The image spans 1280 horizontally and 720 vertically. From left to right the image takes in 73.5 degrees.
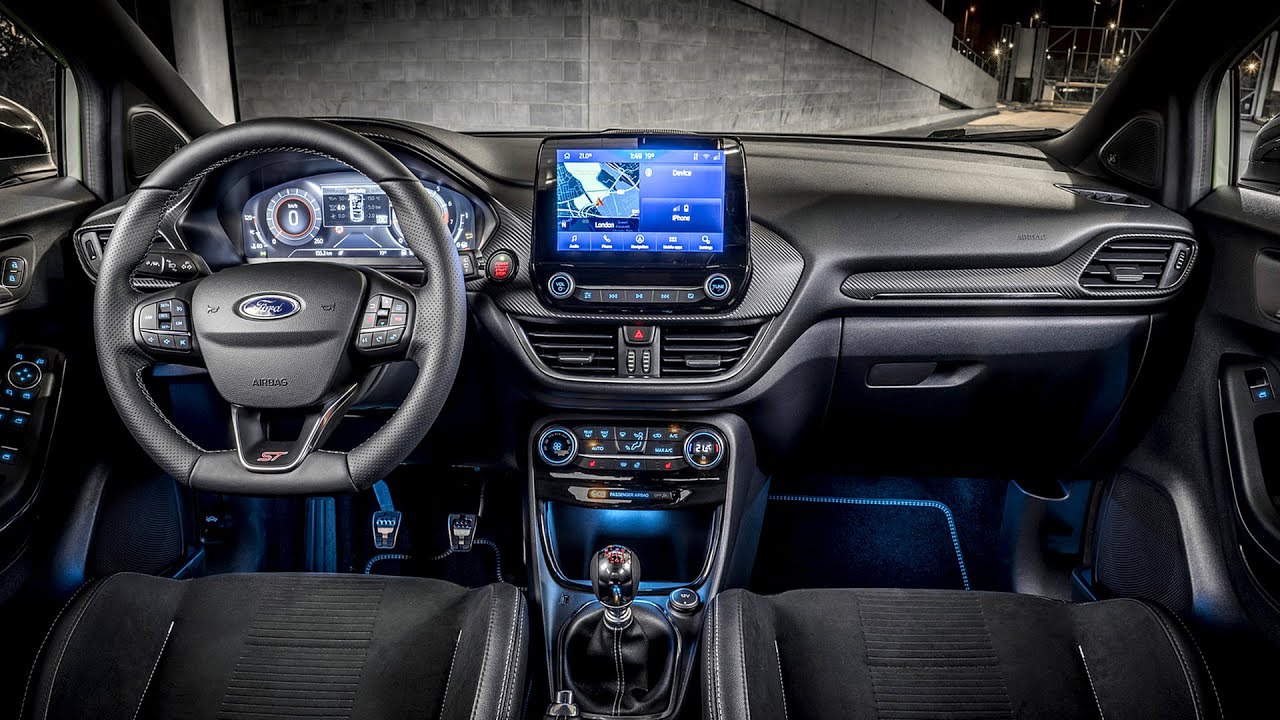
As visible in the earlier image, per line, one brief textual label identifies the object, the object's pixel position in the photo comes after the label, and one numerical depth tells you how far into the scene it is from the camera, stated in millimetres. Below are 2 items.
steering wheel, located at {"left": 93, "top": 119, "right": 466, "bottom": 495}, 1363
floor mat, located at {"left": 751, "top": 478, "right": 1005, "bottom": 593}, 2578
